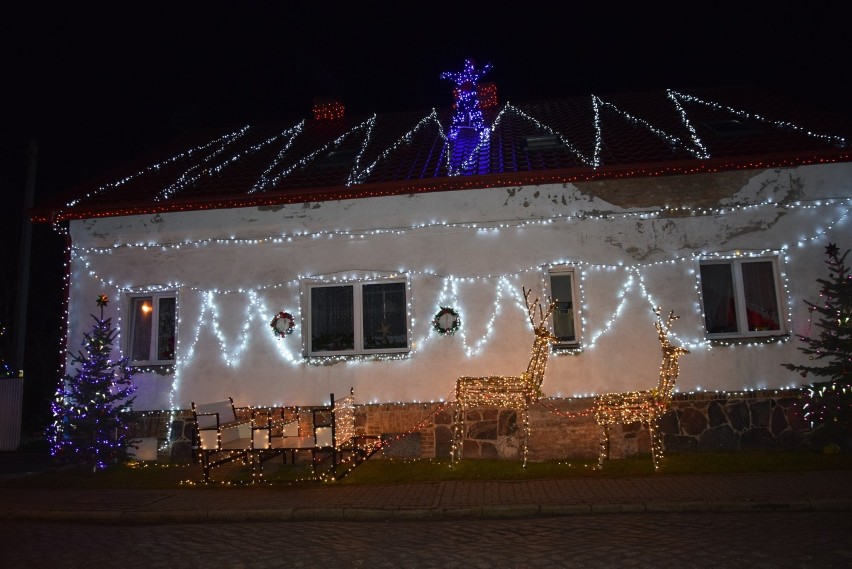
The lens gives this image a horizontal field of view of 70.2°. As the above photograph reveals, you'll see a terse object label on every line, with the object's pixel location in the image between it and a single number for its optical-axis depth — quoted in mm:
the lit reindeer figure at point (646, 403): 8391
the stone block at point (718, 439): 9516
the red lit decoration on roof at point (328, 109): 17453
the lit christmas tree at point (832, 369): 9023
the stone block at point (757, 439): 9477
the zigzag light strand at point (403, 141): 10477
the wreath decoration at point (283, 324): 10508
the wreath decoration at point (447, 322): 10094
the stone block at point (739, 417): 9531
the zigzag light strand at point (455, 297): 9836
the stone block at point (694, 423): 9578
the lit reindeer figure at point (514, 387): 8820
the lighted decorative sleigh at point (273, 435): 8719
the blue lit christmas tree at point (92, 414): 10250
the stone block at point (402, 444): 9992
